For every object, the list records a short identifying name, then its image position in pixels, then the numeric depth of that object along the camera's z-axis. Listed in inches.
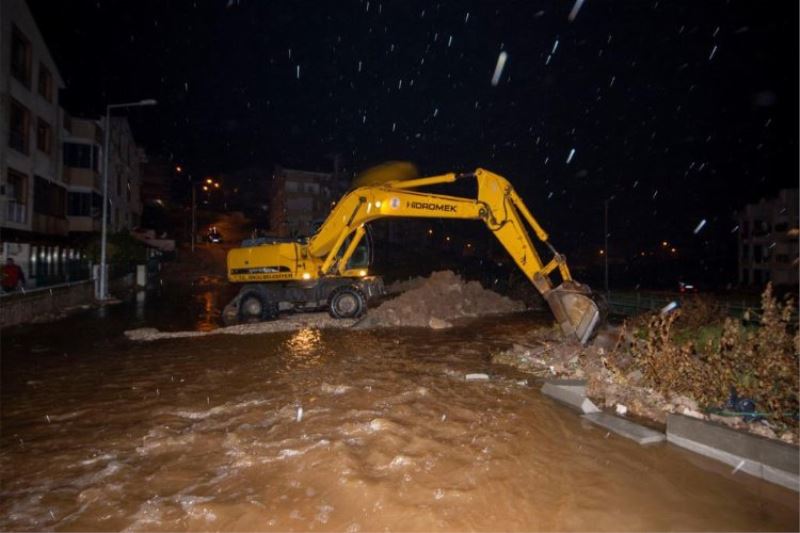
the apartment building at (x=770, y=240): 1659.7
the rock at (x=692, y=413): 239.9
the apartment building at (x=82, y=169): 1135.0
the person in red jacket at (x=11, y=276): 666.8
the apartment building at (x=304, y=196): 2121.1
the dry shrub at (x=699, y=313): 441.7
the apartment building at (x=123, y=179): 1402.6
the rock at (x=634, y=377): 296.7
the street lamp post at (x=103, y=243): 839.4
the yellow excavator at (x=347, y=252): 487.2
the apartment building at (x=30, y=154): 822.5
